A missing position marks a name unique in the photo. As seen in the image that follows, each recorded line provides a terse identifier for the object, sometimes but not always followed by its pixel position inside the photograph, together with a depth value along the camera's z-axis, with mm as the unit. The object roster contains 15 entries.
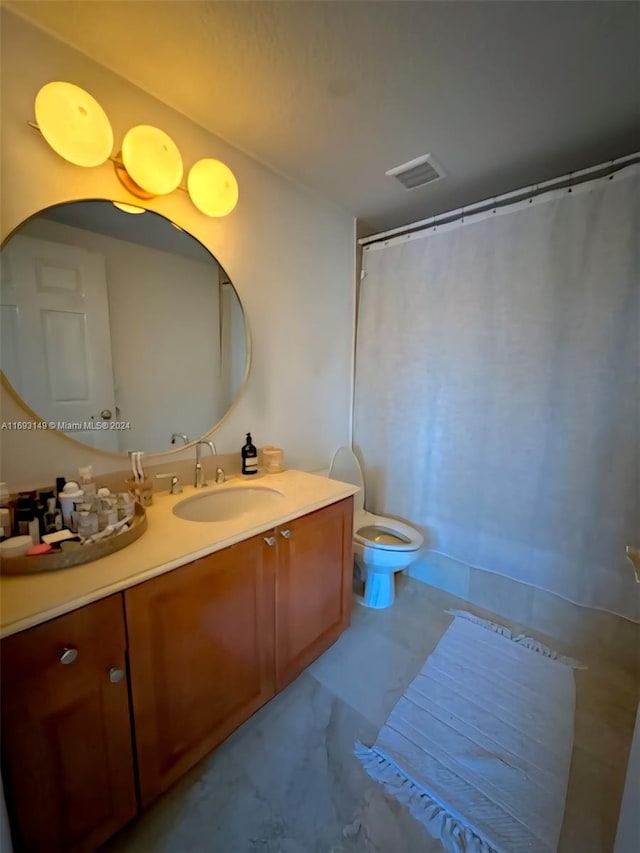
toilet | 1815
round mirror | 1097
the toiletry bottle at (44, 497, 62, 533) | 987
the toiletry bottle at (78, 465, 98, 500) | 1083
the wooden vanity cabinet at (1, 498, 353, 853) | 740
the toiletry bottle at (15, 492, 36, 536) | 942
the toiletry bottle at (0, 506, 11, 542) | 918
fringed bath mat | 1036
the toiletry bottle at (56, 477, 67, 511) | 1054
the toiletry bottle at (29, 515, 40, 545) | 928
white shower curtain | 1521
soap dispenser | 1640
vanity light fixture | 1009
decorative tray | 817
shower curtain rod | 1499
